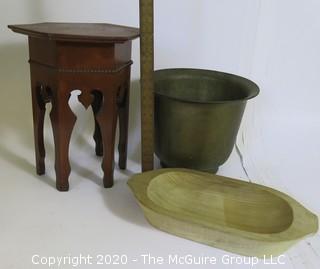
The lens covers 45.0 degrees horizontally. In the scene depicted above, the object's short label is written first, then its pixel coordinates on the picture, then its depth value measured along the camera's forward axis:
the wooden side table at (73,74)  0.96
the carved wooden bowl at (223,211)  0.86
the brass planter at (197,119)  1.08
